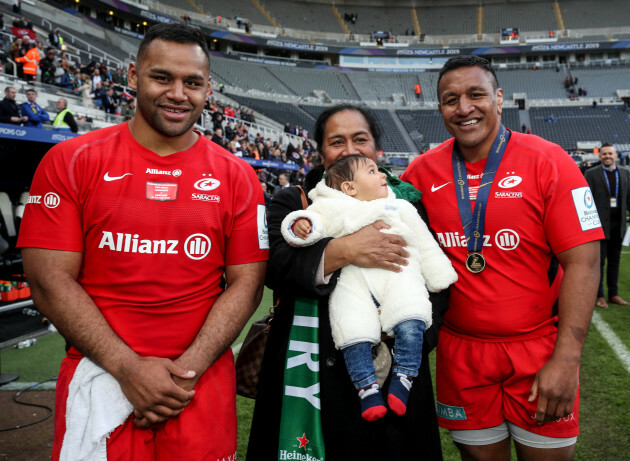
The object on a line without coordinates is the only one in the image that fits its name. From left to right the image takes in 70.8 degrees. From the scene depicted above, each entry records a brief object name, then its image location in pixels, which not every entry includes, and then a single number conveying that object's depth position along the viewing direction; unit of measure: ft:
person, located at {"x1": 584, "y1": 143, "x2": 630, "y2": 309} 18.89
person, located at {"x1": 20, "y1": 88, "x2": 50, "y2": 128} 24.43
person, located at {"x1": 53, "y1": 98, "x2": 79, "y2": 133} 22.16
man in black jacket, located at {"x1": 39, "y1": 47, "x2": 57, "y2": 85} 40.75
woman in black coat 5.26
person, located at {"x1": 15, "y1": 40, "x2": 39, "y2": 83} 37.53
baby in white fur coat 5.19
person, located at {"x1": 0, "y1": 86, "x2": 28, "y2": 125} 23.22
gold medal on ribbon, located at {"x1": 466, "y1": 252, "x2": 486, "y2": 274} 6.07
